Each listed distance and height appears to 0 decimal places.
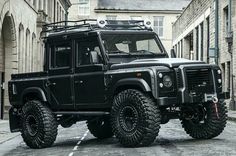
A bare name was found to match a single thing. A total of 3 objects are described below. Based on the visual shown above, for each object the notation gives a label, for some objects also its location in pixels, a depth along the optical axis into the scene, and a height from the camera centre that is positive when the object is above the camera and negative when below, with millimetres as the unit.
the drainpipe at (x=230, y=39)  32616 +1919
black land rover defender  11641 -318
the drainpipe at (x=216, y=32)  34656 +2441
